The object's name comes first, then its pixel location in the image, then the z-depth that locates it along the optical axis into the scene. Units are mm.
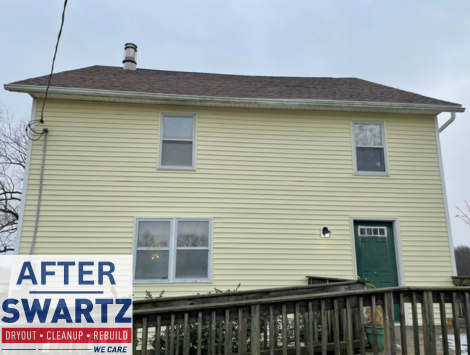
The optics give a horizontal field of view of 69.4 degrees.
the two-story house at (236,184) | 6602
